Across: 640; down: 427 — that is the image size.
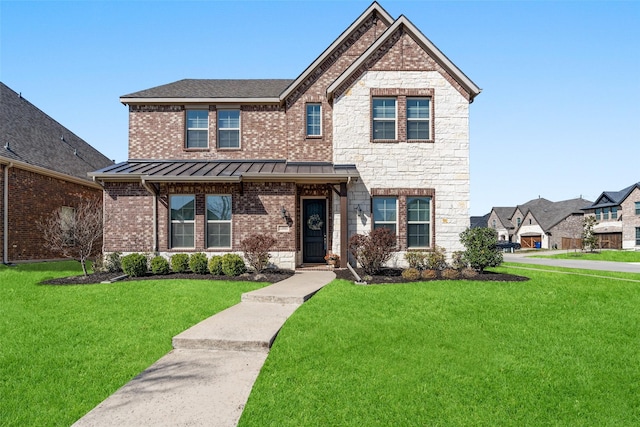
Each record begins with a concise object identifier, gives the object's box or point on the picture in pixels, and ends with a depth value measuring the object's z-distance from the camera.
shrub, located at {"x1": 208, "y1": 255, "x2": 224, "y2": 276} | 12.46
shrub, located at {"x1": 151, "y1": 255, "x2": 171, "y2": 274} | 12.59
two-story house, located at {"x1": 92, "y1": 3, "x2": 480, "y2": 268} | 13.34
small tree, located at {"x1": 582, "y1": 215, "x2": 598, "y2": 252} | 38.12
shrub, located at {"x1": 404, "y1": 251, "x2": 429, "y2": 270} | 13.09
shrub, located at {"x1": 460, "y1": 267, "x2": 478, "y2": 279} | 11.79
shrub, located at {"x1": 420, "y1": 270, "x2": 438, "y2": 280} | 11.70
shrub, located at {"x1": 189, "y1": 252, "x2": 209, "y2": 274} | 12.66
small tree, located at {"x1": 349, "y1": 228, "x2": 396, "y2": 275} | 11.66
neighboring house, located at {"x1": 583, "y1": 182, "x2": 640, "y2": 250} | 43.66
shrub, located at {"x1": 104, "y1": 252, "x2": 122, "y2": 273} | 13.05
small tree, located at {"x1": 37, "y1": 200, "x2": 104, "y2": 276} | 11.72
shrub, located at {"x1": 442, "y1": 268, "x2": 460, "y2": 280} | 11.79
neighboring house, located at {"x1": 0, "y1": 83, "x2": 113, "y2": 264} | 15.32
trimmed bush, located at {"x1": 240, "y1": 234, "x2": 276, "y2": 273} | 11.97
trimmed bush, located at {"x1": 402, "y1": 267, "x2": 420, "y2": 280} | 11.57
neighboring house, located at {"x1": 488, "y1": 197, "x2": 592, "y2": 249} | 52.97
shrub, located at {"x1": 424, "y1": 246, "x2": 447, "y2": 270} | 13.12
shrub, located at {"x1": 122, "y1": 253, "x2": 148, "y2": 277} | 12.23
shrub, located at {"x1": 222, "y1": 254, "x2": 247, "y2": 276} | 12.23
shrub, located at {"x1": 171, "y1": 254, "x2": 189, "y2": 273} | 12.84
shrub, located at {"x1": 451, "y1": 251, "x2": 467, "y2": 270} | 13.12
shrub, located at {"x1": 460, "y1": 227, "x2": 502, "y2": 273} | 12.12
